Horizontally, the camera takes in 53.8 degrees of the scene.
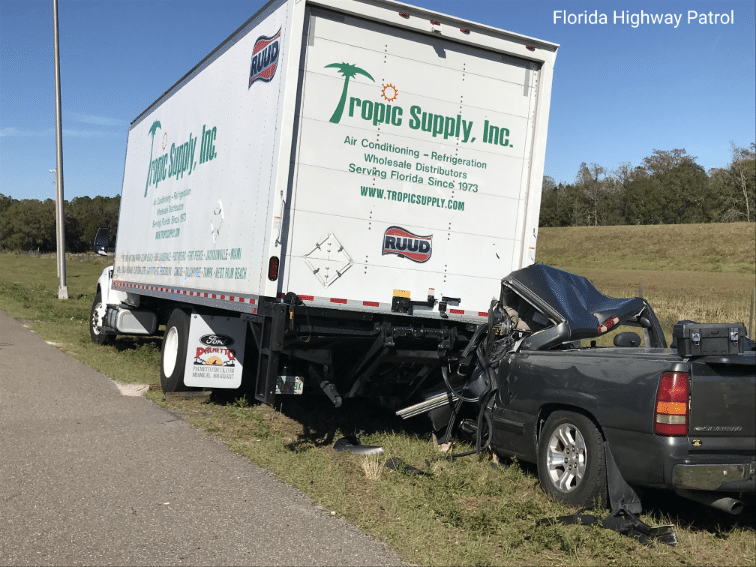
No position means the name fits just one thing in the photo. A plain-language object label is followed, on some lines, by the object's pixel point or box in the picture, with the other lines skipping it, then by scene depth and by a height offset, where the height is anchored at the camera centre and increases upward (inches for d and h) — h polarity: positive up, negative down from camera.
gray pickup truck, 181.5 -25.9
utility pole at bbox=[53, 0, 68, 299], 1068.9 +101.5
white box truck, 264.4 +36.3
